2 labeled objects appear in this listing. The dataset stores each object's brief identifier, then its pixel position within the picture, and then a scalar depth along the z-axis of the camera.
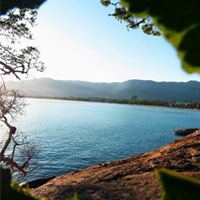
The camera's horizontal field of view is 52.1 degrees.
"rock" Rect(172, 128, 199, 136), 71.62
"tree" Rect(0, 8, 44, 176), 12.66
